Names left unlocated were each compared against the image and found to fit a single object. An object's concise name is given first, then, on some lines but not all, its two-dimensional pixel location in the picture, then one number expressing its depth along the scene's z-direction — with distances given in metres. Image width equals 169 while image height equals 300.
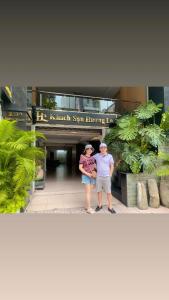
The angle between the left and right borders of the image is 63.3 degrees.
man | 2.80
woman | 2.85
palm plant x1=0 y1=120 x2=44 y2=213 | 1.95
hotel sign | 4.83
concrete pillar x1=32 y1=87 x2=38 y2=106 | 5.07
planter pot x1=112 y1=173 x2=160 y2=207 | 3.32
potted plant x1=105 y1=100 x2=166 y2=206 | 3.32
